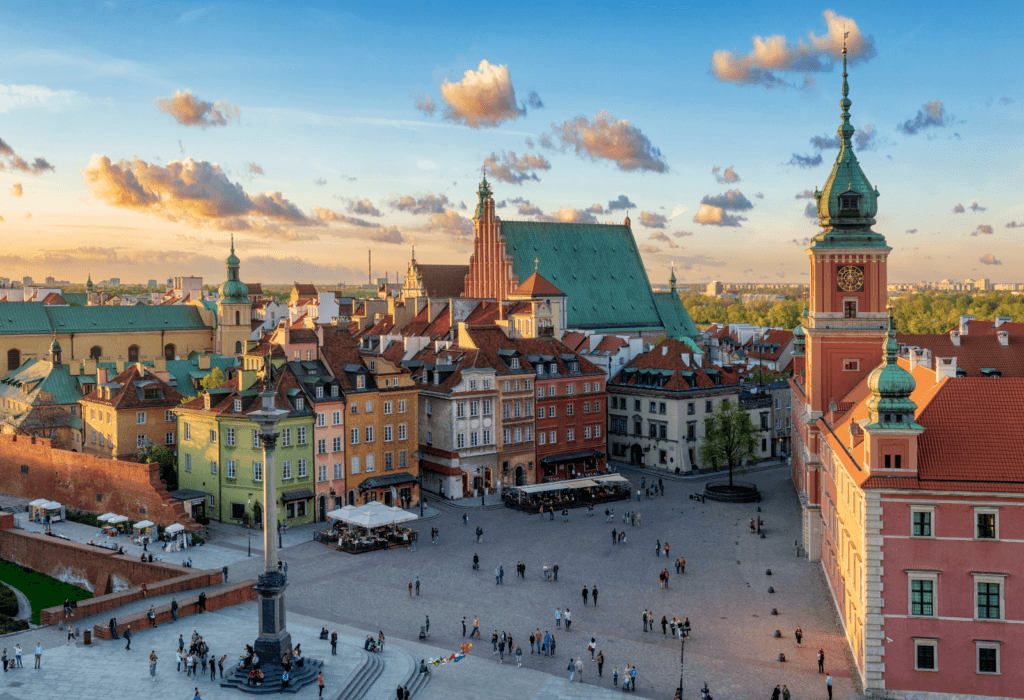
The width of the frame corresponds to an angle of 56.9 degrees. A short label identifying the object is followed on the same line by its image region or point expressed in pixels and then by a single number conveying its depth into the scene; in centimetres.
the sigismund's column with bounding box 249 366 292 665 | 3764
